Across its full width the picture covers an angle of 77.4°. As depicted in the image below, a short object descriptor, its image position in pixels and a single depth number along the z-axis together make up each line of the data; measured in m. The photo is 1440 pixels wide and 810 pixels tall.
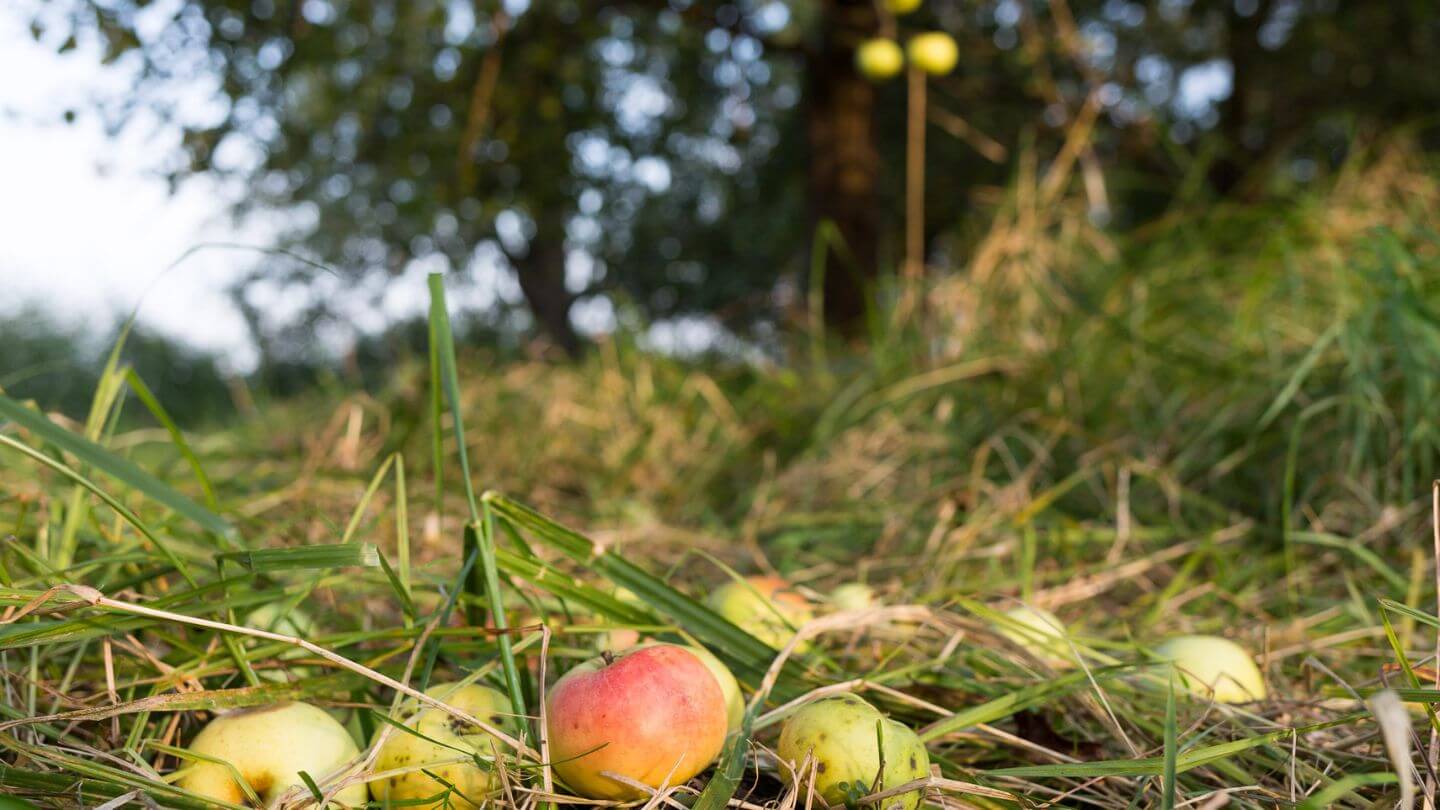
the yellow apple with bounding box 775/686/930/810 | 0.76
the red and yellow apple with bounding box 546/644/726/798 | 0.73
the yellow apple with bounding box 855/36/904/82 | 2.99
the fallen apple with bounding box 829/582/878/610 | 1.19
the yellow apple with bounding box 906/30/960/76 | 2.82
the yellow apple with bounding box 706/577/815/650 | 1.06
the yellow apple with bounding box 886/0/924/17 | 2.84
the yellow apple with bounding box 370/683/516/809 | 0.77
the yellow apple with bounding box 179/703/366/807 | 0.75
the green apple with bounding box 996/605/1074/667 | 0.99
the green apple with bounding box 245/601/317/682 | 0.92
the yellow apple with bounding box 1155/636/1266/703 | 1.00
